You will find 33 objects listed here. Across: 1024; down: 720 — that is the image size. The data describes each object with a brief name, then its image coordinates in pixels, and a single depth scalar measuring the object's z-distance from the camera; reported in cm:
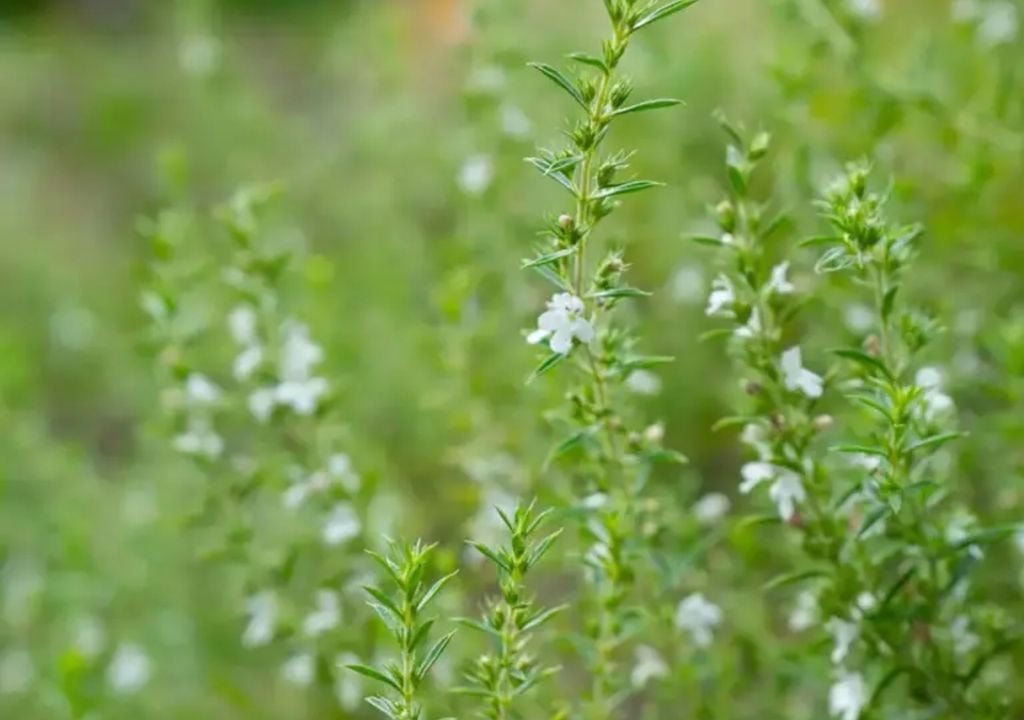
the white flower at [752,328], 50
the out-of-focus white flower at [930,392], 50
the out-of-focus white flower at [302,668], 57
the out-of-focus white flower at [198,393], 58
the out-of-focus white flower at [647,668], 53
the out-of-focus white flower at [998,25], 63
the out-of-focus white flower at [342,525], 56
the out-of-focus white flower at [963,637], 52
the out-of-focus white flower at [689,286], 66
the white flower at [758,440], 51
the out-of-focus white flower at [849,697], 51
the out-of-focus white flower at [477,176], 64
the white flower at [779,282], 49
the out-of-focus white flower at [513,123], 65
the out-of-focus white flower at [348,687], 57
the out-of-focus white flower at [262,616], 57
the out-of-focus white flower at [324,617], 56
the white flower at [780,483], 50
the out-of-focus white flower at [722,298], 49
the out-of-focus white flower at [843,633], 51
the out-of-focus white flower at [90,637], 61
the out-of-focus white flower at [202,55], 78
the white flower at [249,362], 57
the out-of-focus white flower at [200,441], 58
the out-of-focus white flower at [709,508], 56
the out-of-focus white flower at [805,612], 53
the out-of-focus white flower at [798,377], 50
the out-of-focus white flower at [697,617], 53
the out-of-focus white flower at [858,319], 57
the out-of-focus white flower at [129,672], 62
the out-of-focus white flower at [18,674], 65
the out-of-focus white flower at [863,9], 60
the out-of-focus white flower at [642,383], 53
